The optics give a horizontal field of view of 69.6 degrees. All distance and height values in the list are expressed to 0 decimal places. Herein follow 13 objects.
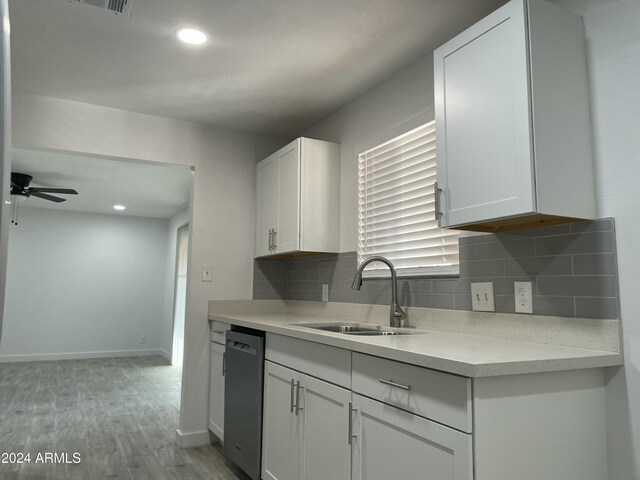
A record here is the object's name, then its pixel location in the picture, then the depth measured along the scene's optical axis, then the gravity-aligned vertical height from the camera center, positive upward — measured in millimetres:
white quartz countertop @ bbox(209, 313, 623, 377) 1244 -173
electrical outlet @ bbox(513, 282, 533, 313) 1781 -1
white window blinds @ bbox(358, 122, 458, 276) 2367 +491
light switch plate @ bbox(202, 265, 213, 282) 3436 +150
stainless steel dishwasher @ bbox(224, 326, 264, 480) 2480 -605
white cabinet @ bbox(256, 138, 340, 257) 3051 +652
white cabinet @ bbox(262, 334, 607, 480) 1235 -389
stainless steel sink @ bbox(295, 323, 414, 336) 2408 -183
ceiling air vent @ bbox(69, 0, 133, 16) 2016 +1266
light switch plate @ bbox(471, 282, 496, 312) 1951 -3
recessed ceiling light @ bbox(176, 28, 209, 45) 2246 +1273
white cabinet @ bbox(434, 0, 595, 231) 1525 +608
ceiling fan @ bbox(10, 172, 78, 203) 4957 +1100
